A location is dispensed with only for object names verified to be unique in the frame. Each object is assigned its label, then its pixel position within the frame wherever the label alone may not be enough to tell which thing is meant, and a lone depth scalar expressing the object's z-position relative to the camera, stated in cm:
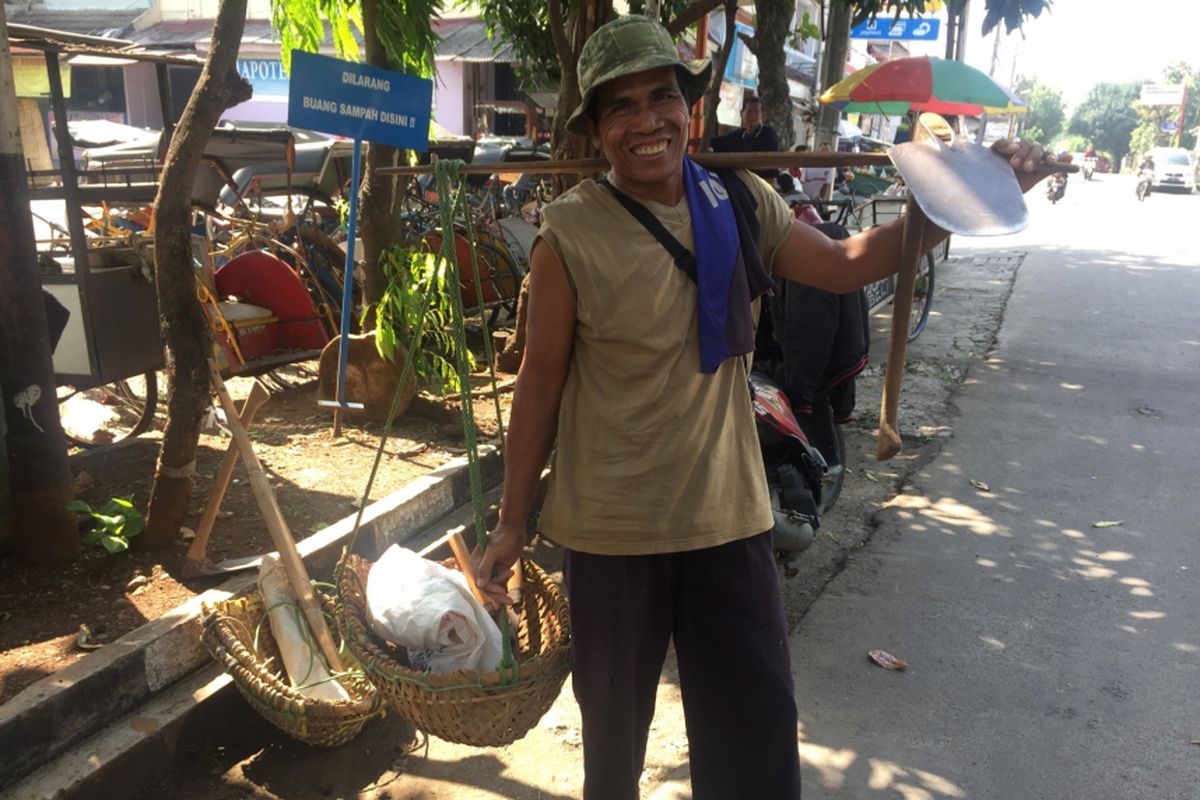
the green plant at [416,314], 477
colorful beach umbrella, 919
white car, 3616
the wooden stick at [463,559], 265
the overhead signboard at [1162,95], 6625
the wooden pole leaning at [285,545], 280
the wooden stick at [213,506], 317
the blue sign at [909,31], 1400
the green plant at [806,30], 780
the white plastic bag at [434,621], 231
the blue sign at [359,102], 387
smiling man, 172
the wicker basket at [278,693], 247
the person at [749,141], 592
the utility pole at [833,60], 1047
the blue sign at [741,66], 1830
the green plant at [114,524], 325
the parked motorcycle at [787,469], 330
